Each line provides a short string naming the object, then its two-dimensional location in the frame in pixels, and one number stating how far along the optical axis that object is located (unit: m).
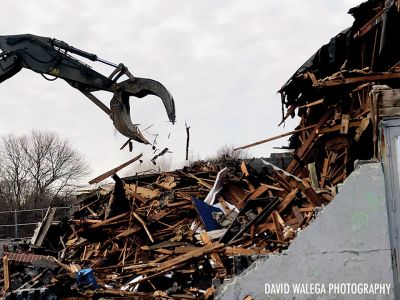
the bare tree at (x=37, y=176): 37.59
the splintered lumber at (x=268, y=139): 8.62
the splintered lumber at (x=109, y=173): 10.44
